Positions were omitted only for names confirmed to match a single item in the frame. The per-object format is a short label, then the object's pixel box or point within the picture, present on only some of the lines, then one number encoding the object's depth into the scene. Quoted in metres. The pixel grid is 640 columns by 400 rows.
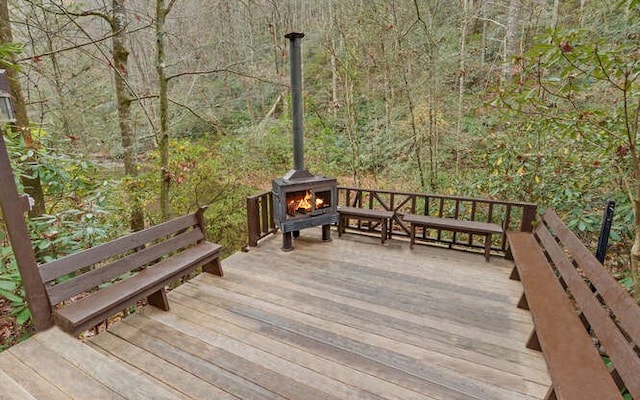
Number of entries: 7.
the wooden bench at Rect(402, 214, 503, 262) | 3.72
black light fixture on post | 1.86
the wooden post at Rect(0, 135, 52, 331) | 1.94
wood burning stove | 3.89
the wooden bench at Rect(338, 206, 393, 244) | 4.25
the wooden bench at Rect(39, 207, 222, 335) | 2.16
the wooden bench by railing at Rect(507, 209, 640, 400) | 1.51
